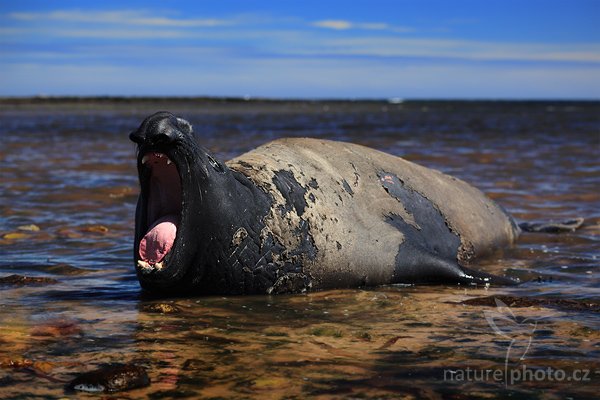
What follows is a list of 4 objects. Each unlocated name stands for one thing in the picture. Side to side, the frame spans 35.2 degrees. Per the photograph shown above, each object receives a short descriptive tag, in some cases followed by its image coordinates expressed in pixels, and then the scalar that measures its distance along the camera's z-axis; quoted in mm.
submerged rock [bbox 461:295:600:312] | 5328
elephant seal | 5324
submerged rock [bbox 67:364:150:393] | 3684
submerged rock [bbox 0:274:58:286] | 6035
